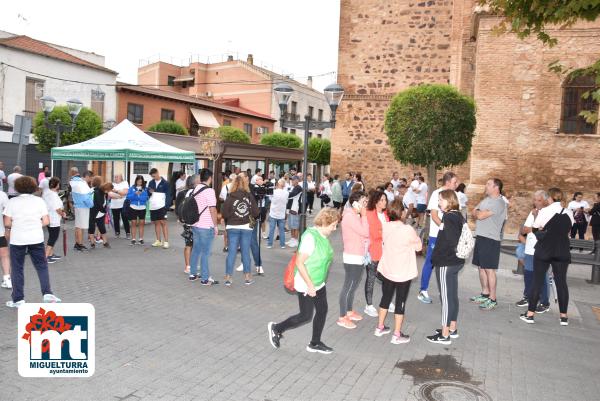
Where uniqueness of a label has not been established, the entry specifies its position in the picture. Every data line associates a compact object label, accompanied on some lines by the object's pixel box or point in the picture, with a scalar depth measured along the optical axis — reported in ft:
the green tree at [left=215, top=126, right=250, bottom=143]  104.88
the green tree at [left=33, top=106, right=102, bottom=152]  69.21
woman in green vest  15.74
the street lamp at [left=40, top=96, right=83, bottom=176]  47.70
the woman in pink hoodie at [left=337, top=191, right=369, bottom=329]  19.58
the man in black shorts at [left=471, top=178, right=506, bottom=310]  23.03
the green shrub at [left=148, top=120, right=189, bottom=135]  99.50
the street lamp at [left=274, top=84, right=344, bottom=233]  33.63
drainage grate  14.02
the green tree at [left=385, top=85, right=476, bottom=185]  44.52
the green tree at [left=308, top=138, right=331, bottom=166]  130.82
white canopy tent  43.19
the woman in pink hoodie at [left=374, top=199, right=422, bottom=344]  18.07
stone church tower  47.67
